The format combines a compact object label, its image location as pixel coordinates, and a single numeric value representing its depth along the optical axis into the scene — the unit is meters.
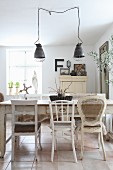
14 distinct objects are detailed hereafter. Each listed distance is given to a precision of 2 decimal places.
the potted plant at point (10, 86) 7.64
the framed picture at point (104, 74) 5.76
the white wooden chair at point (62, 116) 3.43
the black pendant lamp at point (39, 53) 4.43
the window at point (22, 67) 7.86
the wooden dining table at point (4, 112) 3.61
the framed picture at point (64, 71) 7.50
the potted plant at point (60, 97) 4.00
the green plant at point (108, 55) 4.17
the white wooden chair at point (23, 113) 3.41
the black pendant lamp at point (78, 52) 4.49
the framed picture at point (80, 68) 7.45
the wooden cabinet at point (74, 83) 7.18
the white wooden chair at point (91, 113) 3.40
